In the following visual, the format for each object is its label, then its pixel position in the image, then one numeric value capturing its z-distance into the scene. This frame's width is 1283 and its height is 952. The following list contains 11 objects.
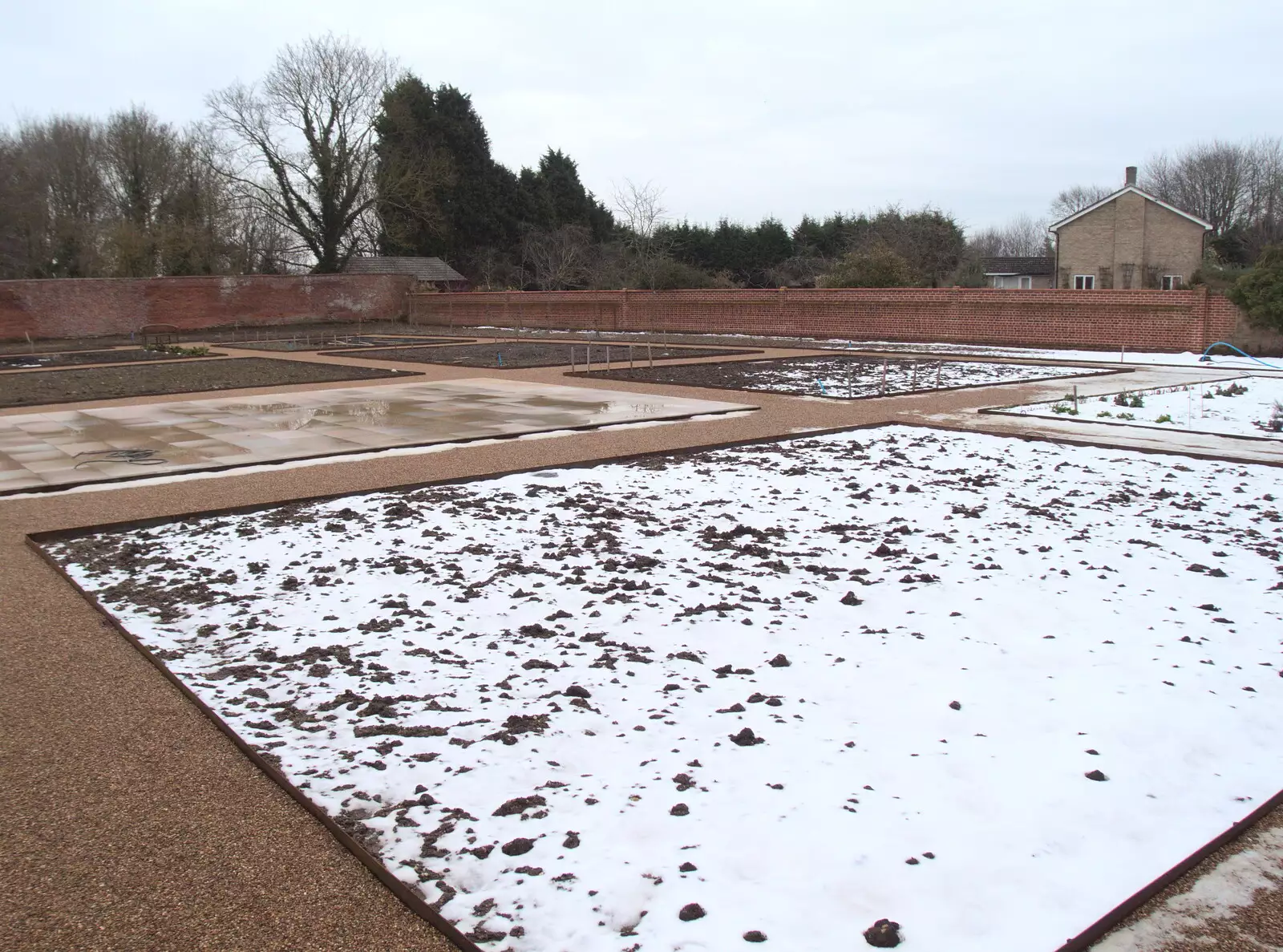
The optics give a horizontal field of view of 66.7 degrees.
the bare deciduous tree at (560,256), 44.31
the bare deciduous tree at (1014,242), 69.19
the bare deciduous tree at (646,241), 41.00
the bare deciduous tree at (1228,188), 45.47
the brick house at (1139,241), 36.34
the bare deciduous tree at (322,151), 40.38
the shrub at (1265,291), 17.72
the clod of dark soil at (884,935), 2.31
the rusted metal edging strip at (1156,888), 2.35
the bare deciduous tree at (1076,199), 63.22
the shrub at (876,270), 27.70
